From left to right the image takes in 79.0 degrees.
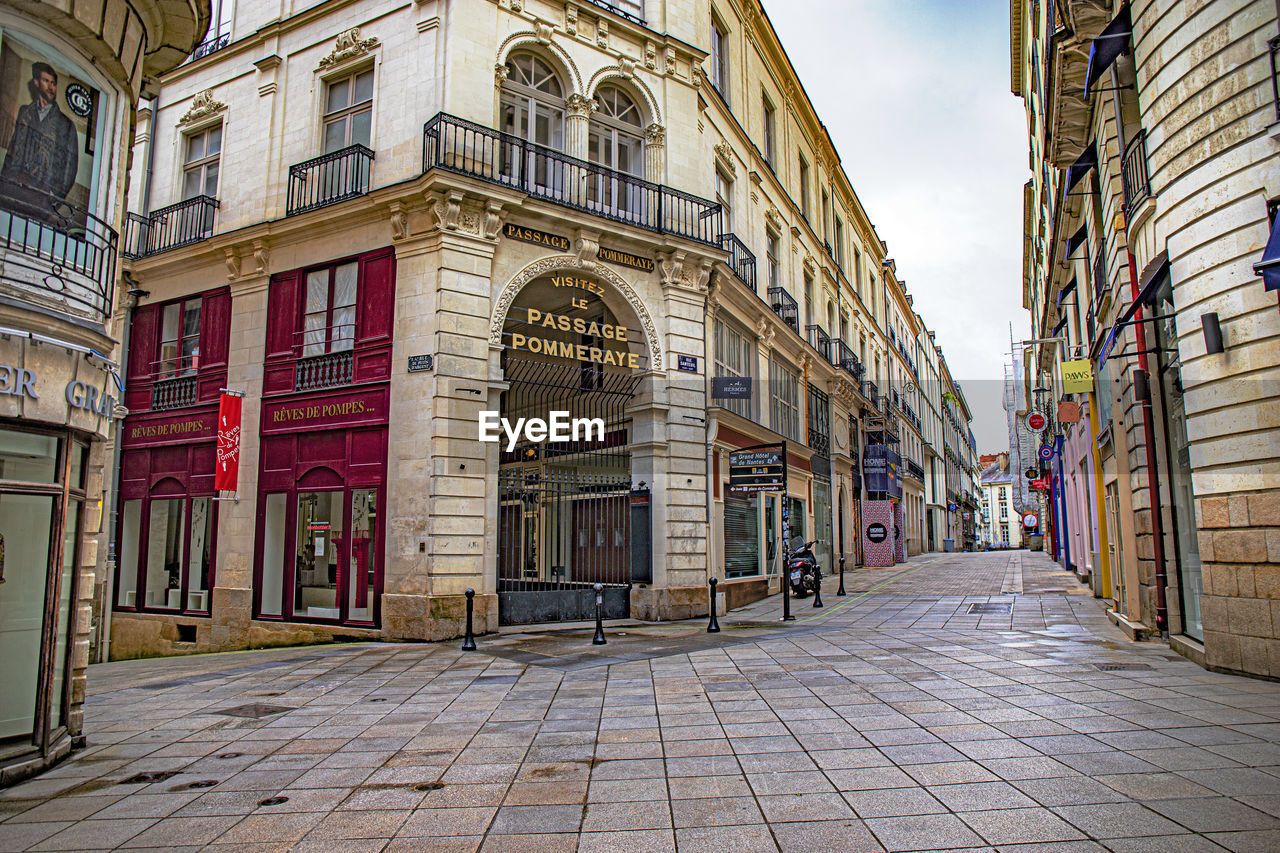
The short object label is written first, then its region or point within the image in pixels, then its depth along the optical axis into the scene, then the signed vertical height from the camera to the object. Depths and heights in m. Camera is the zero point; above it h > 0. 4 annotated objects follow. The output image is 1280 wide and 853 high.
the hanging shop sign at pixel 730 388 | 16.56 +2.99
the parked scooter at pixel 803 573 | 19.05 -1.08
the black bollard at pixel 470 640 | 11.45 -1.64
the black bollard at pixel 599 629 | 11.88 -1.52
